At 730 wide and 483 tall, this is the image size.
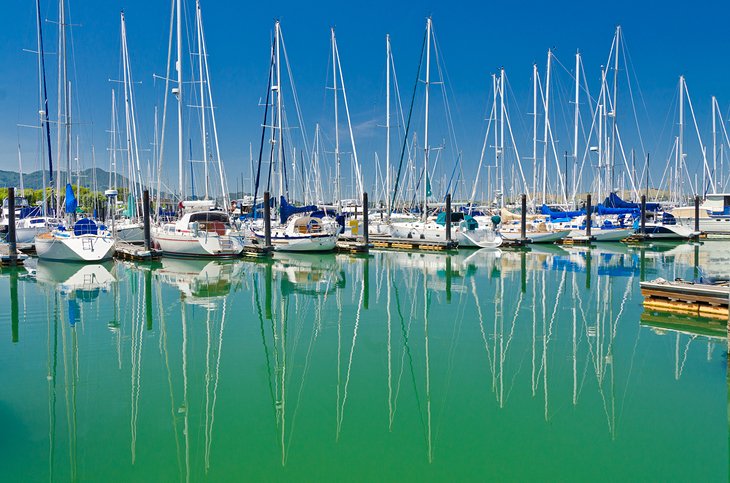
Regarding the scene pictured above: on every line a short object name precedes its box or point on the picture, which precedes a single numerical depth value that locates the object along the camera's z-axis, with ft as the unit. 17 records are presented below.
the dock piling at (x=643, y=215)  131.64
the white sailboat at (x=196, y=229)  92.63
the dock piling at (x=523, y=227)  120.26
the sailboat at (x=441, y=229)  116.78
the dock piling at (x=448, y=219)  111.51
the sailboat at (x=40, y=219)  102.94
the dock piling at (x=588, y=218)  126.52
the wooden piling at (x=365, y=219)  106.83
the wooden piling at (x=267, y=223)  97.94
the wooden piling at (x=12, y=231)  83.46
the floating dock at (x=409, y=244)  112.78
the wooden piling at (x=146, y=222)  90.84
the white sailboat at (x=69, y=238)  85.56
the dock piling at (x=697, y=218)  137.26
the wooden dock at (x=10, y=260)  82.99
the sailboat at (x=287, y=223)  104.37
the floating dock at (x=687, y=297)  44.19
